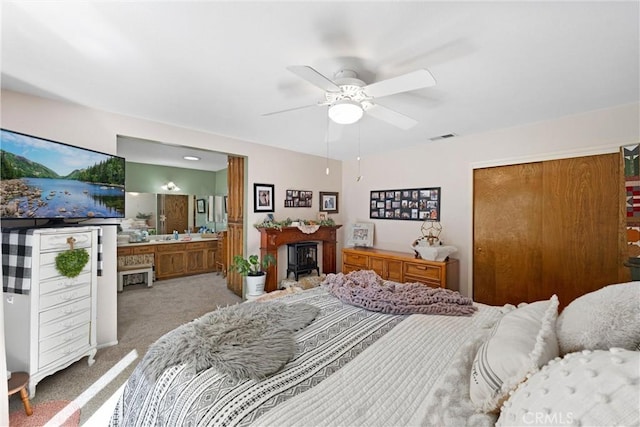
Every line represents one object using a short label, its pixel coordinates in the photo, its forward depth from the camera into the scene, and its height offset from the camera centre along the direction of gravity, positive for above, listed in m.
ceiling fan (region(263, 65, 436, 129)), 1.50 +0.80
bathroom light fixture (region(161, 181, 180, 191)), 5.91 +0.63
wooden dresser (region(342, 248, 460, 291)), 3.36 -0.71
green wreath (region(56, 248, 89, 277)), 2.06 -0.37
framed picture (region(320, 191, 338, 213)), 4.75 +0.25
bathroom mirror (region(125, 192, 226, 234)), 5.50 +0.07
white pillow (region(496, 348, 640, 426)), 0.56 -0.41
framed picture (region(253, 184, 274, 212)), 3.88 +0.26
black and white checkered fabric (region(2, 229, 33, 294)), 1.90 -0.34
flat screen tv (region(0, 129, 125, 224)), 1.87 +0.27
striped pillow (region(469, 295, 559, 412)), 0.83 -0.48
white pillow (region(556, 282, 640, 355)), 0.80 -0.34
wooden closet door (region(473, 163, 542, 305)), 3.00 -0.20
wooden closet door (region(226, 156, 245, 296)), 3.93 +0.00
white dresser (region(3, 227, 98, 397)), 1.91 -0.76
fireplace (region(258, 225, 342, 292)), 3.85 -0.39
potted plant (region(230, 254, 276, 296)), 3.66 -0.77
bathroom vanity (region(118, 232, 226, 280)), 4.73 -0.77
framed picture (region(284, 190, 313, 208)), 4.29 +0.27
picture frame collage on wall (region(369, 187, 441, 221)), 3.82 +0.18
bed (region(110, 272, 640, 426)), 0.66 -0.63
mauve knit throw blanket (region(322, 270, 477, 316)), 1.79 -0.58
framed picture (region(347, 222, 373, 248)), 4.50 -0.33
